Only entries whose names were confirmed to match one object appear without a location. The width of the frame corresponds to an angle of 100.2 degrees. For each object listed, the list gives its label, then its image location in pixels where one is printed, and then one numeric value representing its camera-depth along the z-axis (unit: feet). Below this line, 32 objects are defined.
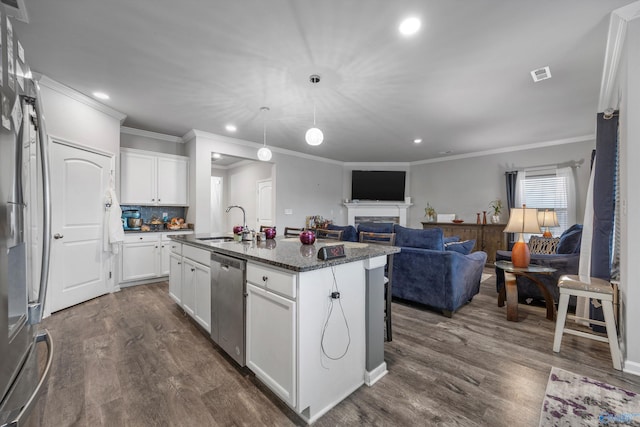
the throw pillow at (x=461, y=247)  10.86
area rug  4.99
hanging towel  12.32
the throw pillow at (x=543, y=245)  13.84
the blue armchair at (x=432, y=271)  9.82
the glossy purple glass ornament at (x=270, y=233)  9.25
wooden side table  9.61
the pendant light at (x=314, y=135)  9.68
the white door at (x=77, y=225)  10.51
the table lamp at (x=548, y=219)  11.50
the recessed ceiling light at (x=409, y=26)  6.64
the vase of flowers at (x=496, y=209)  19.30
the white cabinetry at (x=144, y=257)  13.65
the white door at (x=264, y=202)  21.72
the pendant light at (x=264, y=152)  12.41
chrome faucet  8.82
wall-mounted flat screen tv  24.34
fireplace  24.64
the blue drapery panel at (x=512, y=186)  18.83
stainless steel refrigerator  2.34
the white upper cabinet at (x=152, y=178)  14.38
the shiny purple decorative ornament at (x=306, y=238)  8.03
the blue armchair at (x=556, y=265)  10.54
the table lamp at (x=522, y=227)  9.81
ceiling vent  8.92
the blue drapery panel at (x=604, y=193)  8.11
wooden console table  18.58
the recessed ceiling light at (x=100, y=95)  10.84
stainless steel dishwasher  6.21
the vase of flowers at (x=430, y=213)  22.84
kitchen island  4.88
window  16.98
